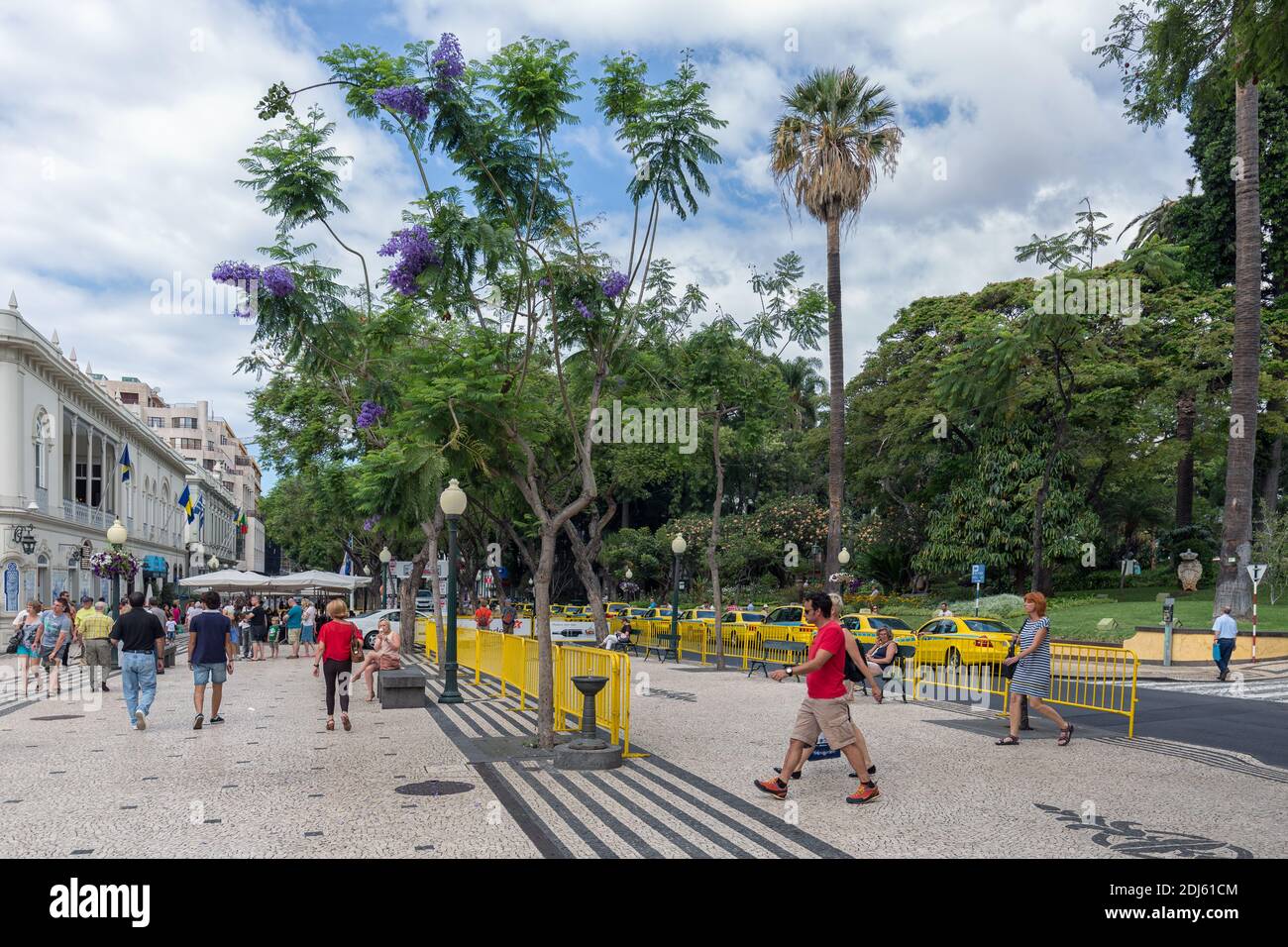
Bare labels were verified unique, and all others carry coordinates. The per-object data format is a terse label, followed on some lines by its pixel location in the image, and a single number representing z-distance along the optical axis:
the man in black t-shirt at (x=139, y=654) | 12.06
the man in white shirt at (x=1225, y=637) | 20.45
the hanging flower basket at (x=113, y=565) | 25.42
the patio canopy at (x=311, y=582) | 33.16
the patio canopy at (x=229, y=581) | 31.33
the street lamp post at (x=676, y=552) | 25.33
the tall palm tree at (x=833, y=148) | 27.55
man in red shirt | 8.25
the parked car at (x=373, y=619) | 34.38
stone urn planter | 38.81
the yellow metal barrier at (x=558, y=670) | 10.86
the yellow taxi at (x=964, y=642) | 20.39
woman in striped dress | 11.23
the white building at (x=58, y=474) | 35.81
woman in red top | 12.66
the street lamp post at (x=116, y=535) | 24.36
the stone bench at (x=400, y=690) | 15.05
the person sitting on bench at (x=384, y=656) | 16.14
